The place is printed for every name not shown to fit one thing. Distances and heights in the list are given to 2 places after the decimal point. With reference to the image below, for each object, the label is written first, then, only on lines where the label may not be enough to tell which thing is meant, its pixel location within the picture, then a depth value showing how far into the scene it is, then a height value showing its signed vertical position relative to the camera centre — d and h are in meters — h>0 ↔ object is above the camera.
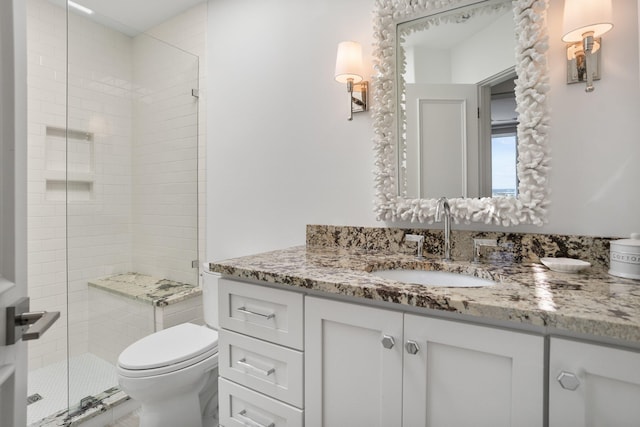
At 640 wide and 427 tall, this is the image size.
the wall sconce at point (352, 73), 1.50 +0.66
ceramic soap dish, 0.97 -0.16
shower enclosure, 2.06 +0.19
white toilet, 1.37 -0.71
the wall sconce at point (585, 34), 1.02 +0.59
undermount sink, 1.11 -0.23
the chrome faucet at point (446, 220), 1.26 -0.02
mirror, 1.15 +0.43
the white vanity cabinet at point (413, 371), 0.70 -0.39
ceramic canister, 0.90 -0.12
